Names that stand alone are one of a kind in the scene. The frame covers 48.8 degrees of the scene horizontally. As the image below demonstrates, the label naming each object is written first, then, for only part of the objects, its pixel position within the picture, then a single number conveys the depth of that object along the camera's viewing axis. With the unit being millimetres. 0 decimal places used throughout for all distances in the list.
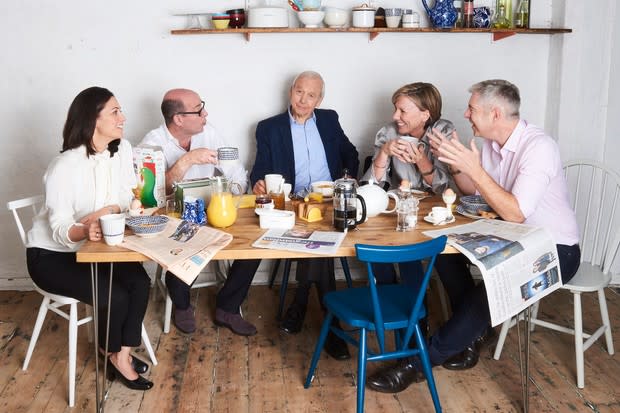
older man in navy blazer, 3430
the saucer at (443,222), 2494
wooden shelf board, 3424
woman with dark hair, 2508
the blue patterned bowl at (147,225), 2305
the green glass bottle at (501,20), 3553
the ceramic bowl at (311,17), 3438
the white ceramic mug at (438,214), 2480
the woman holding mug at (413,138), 3064
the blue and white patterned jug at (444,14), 3482
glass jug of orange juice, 2408
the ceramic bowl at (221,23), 3420
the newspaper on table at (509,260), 2219
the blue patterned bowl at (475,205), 2600
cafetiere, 2355
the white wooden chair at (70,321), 2613
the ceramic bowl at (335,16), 3461
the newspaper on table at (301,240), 2192
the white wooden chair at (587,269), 2701
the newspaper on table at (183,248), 2088
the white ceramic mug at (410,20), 3483
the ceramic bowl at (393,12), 3467
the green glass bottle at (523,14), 3602
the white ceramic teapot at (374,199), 2545
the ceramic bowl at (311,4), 3443
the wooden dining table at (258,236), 2172
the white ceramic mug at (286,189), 2855
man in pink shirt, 2484
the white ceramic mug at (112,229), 2201
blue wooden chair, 2129
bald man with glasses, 3189
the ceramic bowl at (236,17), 3453
